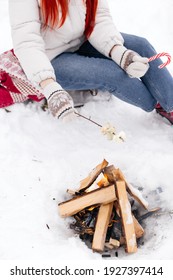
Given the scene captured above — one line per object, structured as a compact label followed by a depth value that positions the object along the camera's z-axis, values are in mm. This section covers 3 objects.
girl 2234
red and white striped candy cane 2396
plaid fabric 2580
